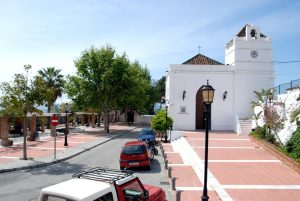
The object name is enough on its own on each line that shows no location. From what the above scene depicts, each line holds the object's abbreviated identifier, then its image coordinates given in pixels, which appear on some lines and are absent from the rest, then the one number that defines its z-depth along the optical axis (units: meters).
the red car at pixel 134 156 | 11.61
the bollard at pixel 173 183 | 8.90
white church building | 23.47
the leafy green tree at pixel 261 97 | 18.93
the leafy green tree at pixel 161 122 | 20.47
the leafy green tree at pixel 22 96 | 13.15
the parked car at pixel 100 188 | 4.08
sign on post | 13.82
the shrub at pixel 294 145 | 12.54
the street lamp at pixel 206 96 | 7.00
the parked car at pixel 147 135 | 17.27
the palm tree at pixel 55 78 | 33.42
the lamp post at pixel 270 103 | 16.01
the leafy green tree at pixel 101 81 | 26.72
